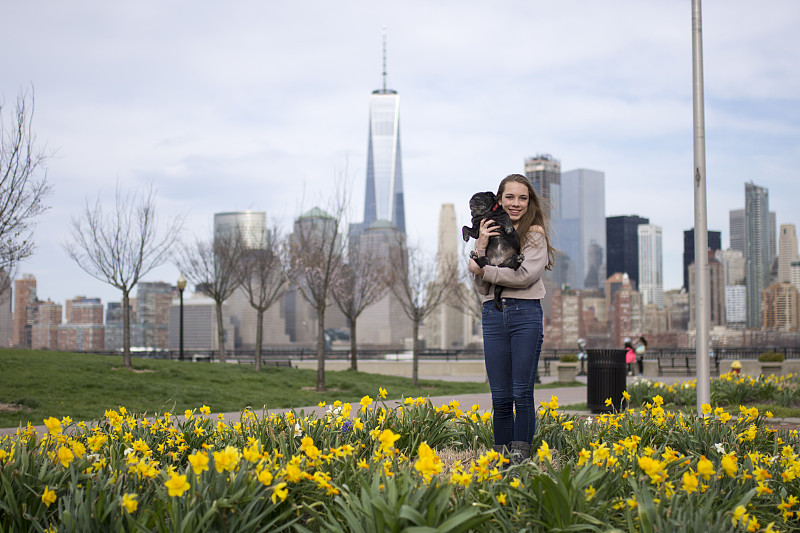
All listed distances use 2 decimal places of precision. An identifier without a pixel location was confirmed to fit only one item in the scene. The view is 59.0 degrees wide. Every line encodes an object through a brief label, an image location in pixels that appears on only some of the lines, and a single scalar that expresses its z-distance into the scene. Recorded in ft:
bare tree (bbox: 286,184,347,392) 65.00
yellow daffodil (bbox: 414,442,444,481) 9.98
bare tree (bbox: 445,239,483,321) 105.48
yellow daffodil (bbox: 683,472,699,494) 9.79
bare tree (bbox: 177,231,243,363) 96.63
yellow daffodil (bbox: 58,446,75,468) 11.76
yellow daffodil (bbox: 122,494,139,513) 9.75
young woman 15.10
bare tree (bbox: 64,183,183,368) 67.00
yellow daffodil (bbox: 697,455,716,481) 10.38
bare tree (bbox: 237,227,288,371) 91.56
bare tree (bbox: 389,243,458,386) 83.30
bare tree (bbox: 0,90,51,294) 43.68
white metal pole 28.25
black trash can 35.83
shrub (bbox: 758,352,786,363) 87.45
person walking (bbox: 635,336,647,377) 83.76
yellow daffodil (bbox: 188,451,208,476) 10.11
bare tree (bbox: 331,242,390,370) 98.37
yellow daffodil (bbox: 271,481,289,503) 10.15
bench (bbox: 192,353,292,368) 113.50
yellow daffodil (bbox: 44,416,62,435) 13.03
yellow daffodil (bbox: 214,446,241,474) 10.43
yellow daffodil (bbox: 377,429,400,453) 11.27
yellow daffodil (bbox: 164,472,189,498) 9.32
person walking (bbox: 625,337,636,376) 76.13
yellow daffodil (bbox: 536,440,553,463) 12.11
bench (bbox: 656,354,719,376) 92.25
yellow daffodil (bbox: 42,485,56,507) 11.05
